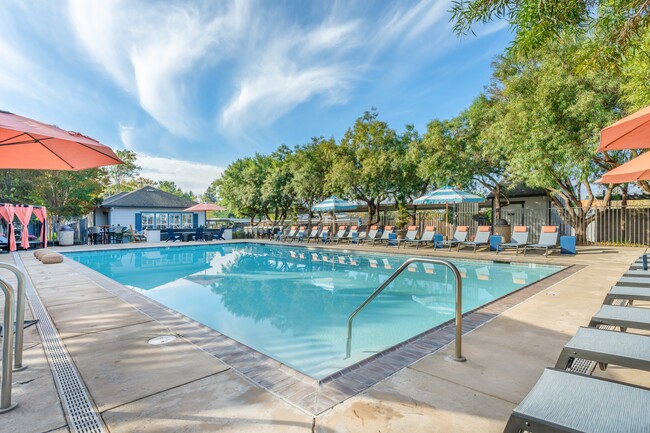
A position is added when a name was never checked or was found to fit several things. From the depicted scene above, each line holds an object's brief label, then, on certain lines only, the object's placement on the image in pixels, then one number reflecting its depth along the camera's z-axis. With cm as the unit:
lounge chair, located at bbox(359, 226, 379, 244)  1644
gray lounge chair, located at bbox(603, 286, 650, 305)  326
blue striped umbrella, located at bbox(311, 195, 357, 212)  1703
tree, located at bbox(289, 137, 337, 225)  1941
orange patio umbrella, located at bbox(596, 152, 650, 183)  365
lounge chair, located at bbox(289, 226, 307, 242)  1925
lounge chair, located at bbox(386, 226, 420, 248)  1496
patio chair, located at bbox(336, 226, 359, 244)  1732
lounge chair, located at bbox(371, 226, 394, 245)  1619
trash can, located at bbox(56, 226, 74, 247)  1775
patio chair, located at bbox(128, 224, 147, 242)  1995
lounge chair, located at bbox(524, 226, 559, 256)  1108
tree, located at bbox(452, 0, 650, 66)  399
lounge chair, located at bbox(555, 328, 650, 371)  186
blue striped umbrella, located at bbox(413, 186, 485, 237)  1305
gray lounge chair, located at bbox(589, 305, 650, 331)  249
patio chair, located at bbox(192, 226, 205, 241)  2086
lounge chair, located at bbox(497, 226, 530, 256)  1141
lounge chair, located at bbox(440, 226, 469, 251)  1313
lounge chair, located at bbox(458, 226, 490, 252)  1243
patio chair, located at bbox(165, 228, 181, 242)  2023
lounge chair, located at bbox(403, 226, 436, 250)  1429
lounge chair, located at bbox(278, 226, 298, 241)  1970
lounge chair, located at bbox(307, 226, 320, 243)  1902
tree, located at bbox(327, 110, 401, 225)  1650
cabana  1313
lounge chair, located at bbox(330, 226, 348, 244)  1786
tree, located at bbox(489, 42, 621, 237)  1002
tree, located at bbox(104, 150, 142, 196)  4237
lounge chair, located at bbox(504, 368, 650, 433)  126
